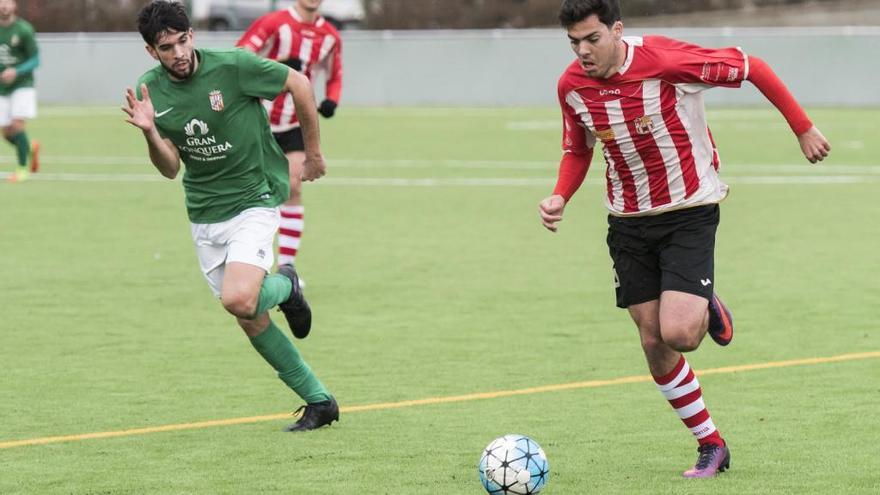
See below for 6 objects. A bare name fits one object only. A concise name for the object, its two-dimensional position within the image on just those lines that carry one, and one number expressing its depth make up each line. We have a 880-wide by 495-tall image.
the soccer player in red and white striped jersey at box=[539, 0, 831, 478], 13.09
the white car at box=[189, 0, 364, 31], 83.37
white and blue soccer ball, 12.15
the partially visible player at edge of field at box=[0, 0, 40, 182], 38.12
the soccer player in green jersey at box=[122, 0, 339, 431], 14.66
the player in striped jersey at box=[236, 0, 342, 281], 23.77
